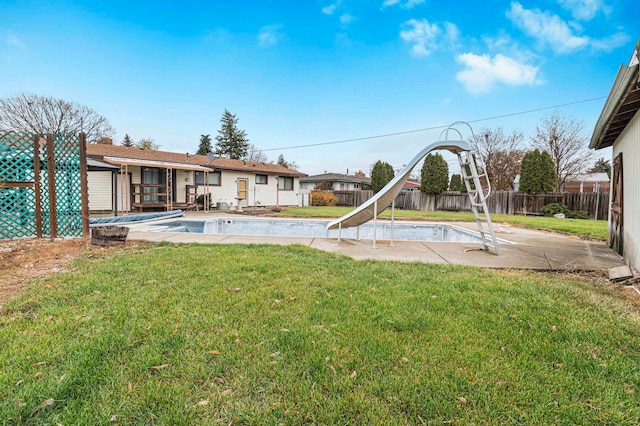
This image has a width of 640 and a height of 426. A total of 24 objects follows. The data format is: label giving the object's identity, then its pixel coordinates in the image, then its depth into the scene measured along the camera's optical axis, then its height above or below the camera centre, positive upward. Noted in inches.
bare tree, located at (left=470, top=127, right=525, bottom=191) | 1173.1 +203.0
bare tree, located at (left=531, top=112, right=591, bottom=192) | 1018.7 +219.9
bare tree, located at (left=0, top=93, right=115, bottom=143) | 834.8 +268.0
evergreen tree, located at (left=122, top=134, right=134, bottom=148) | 1635.1 +341.3
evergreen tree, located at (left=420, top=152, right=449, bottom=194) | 855.7 +84.4
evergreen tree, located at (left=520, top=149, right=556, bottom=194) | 717.3 +76.3
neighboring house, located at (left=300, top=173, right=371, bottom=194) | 1239.3 +92.5
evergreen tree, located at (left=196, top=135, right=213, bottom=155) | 1664.6 +326.0
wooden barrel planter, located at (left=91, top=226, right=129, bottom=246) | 228.4 -26.7
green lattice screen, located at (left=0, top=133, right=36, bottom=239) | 240.8 +15.7
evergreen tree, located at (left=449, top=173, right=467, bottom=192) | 942.5 +65.8
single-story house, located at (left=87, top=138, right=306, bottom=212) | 554.9 +47.6
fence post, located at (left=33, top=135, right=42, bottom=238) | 243.0 +18.3
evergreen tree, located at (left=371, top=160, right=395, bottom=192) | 980.6 +98.3
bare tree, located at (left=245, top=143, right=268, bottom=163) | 1815.9 +311.6
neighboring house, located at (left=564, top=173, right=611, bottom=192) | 1121.2 +96.9
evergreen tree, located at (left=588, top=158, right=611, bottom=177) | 1388.7 +184.0
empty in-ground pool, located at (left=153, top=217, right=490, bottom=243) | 419.8 -38.1
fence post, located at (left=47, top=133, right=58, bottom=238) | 245.1 +13.5
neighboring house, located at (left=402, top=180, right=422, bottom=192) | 1633.9 +106.5
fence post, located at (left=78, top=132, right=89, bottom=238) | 253.1 +14.6
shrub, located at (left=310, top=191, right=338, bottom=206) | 941.8 +12.5
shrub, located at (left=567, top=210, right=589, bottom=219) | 635.5 -21.7
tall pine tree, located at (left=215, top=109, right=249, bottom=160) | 1657.2 +363.7
